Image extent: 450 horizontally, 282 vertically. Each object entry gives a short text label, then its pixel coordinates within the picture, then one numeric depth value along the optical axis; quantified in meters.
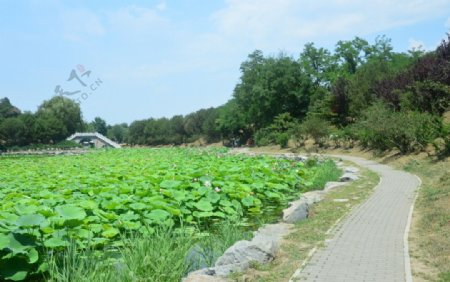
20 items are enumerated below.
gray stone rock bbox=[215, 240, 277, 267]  5.19
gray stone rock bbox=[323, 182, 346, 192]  12.15
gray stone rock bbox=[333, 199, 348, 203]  9.98
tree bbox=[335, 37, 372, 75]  46.62
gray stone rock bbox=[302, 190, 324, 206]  9.83
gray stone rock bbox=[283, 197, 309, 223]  8.06
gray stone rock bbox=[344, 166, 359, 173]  15.84
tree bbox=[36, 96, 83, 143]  69.38
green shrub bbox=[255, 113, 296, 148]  34.56
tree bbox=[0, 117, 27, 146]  65.00
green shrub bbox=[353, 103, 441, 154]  17.17
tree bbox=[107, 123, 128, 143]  106.00
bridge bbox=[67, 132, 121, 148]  79.81
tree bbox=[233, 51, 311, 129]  42.47
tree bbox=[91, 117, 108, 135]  112.69
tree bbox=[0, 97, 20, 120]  83.33
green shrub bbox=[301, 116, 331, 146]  29.33
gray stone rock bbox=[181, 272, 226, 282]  4.39
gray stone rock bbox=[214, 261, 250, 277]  4.87
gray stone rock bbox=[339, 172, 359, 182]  13.80
